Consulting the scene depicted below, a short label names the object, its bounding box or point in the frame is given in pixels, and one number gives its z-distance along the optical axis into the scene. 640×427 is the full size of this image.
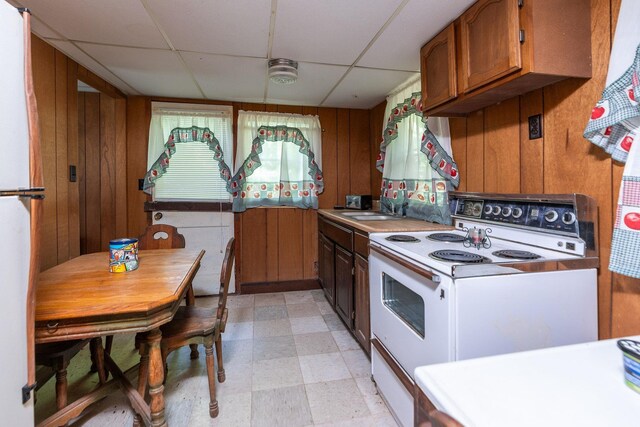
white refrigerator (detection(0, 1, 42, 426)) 0.79
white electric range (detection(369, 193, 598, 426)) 1.10
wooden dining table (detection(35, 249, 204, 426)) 1.12
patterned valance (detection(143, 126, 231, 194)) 3.18
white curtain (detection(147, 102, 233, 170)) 3.18
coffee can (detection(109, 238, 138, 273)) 1.62
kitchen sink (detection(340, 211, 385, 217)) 2.99
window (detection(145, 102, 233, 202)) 3.19
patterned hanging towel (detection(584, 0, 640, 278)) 1.01
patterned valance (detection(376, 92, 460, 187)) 2.13
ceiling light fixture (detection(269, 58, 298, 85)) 2.26
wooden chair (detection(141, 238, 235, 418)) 1.58
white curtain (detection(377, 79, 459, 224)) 2.18
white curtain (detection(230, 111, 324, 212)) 3.33
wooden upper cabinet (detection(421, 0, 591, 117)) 1.25
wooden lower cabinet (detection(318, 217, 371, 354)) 2.04
